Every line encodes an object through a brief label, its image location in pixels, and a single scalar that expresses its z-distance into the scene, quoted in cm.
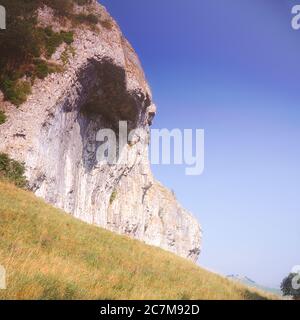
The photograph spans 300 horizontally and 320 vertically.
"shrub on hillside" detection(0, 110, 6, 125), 3234
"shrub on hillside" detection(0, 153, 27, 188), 2986
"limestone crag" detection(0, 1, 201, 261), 3384
